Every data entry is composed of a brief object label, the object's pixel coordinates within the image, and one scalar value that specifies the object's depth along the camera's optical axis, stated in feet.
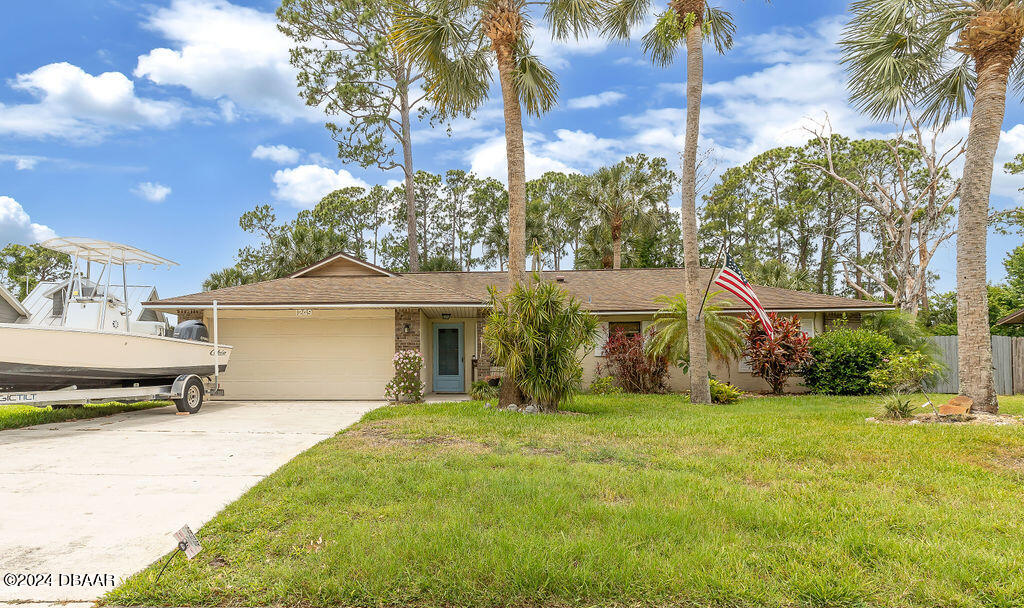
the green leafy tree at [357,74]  82.94
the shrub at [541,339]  32.72
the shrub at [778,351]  46.14
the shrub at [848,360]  45.06
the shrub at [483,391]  42.91
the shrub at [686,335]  43.68
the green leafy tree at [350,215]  123.44
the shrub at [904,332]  47.16
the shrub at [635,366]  47.73
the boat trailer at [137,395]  28.12
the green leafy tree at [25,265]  120.16
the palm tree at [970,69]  28.73
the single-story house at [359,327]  45.70
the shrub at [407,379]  41.63
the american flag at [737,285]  33.14
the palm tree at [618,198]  90.33
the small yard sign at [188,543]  9.91
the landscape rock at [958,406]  27.71
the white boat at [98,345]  27.68
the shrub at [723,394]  40.73
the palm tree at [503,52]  36.35
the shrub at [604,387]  46.91
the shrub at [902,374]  36.58
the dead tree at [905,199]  75.20
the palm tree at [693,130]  39.27
